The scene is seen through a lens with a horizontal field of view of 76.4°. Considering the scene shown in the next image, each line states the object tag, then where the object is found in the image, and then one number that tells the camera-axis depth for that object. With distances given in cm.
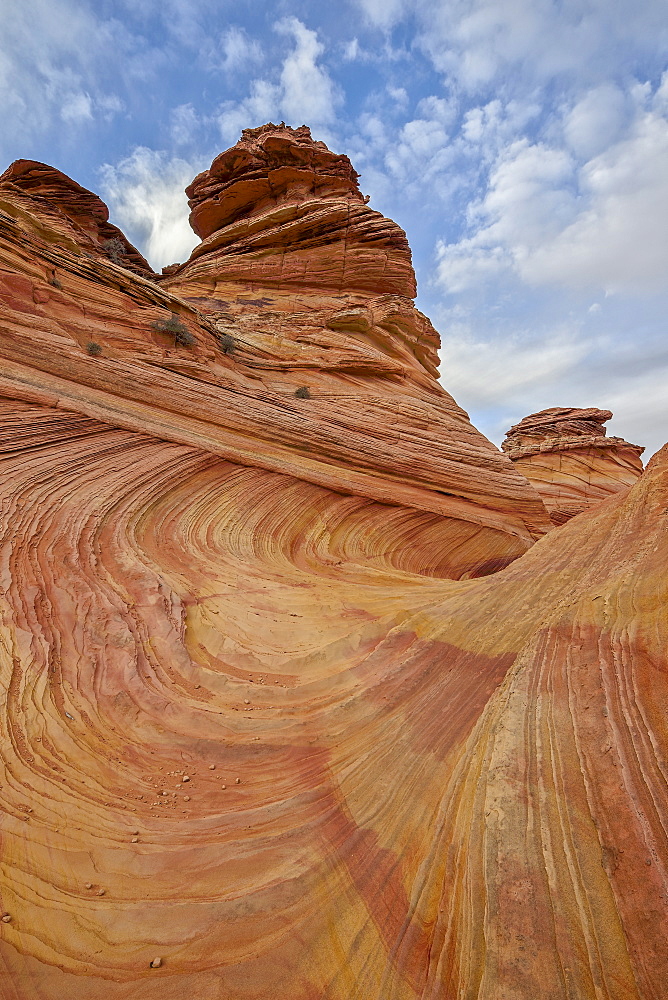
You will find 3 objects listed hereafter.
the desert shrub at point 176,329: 1202
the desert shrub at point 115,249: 2497
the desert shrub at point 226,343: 1341
